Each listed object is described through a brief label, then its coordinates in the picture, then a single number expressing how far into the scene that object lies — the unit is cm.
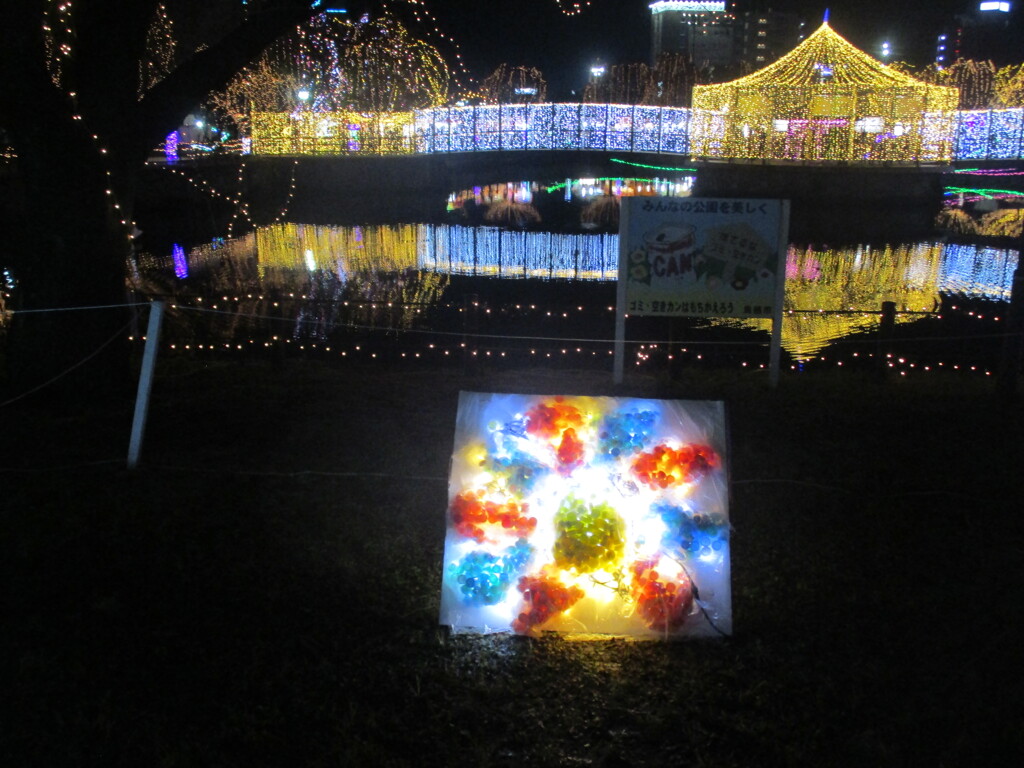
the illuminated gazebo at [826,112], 3058
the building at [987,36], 8481
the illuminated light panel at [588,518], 405
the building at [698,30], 13700
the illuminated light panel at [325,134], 3975
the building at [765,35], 14375
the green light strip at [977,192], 4022
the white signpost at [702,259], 734
